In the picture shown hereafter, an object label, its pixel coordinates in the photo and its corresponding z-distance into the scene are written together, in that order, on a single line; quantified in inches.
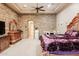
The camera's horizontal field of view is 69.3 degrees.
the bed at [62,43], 45.8
